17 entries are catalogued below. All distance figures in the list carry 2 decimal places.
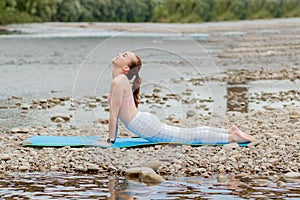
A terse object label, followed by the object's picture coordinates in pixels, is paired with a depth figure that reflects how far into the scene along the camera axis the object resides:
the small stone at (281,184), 9.02
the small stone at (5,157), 10.40
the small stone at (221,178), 9.28
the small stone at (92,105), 17.10
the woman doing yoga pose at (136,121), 10.89
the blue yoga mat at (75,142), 11.12
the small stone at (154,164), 9.92
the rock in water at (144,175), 9.27
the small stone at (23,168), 9.93
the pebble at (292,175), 9.39
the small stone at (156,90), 19.51
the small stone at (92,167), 9.89
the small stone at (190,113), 15.31
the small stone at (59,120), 14.73
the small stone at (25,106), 16.83
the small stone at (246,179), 9.28
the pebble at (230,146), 10.88
